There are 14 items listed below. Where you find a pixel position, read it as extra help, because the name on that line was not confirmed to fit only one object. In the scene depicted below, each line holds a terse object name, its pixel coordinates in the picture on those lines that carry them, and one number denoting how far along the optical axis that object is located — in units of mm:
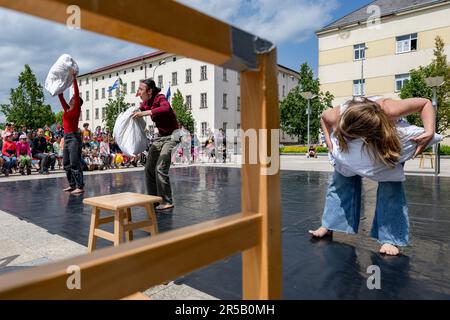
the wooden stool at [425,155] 11256
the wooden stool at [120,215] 2221
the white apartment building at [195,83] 36113
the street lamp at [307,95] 24078
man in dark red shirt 4305
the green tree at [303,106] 28938
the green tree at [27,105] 30703
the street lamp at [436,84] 8503
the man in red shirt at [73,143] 5355
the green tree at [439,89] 21922
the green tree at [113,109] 37469
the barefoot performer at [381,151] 2498
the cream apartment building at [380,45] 26000
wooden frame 603
